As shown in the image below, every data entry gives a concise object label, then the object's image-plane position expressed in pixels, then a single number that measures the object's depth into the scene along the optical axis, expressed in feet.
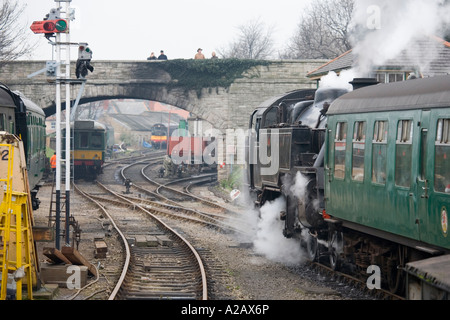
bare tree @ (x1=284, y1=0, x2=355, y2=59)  182.50
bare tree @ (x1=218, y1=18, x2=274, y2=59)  257.34
